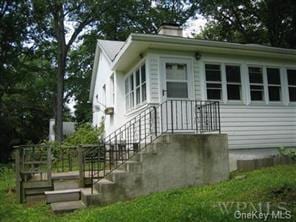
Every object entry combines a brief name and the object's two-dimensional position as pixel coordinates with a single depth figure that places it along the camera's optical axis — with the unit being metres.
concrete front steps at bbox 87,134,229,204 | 7.80
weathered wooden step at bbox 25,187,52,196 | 8.61
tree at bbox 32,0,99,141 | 22.08
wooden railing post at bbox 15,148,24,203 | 8.51
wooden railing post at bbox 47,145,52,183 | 8.57
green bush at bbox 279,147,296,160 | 10.45
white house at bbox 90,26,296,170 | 10.45
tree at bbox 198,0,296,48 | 20.83
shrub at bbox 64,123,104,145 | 15.26
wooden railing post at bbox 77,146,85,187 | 8.57
